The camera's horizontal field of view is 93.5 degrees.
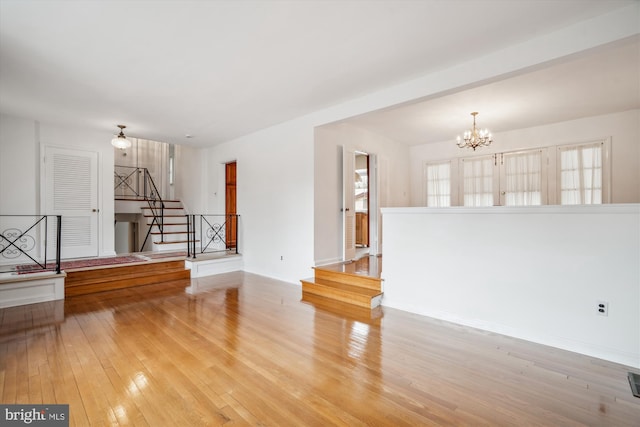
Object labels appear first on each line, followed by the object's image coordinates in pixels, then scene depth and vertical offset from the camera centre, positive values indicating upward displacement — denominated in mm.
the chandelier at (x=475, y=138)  5199 +1310
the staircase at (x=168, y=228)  7309 -345
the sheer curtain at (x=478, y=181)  6762 +753
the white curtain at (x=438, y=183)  7391 +764
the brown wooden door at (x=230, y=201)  7695 +353
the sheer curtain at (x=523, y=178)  6121 +741
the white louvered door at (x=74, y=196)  5652 +379
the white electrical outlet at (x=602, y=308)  2778 -878
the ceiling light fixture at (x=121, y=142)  5346 +1305
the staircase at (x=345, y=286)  4258 -1111
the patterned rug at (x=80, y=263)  4711 -852
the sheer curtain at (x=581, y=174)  5484 +738
